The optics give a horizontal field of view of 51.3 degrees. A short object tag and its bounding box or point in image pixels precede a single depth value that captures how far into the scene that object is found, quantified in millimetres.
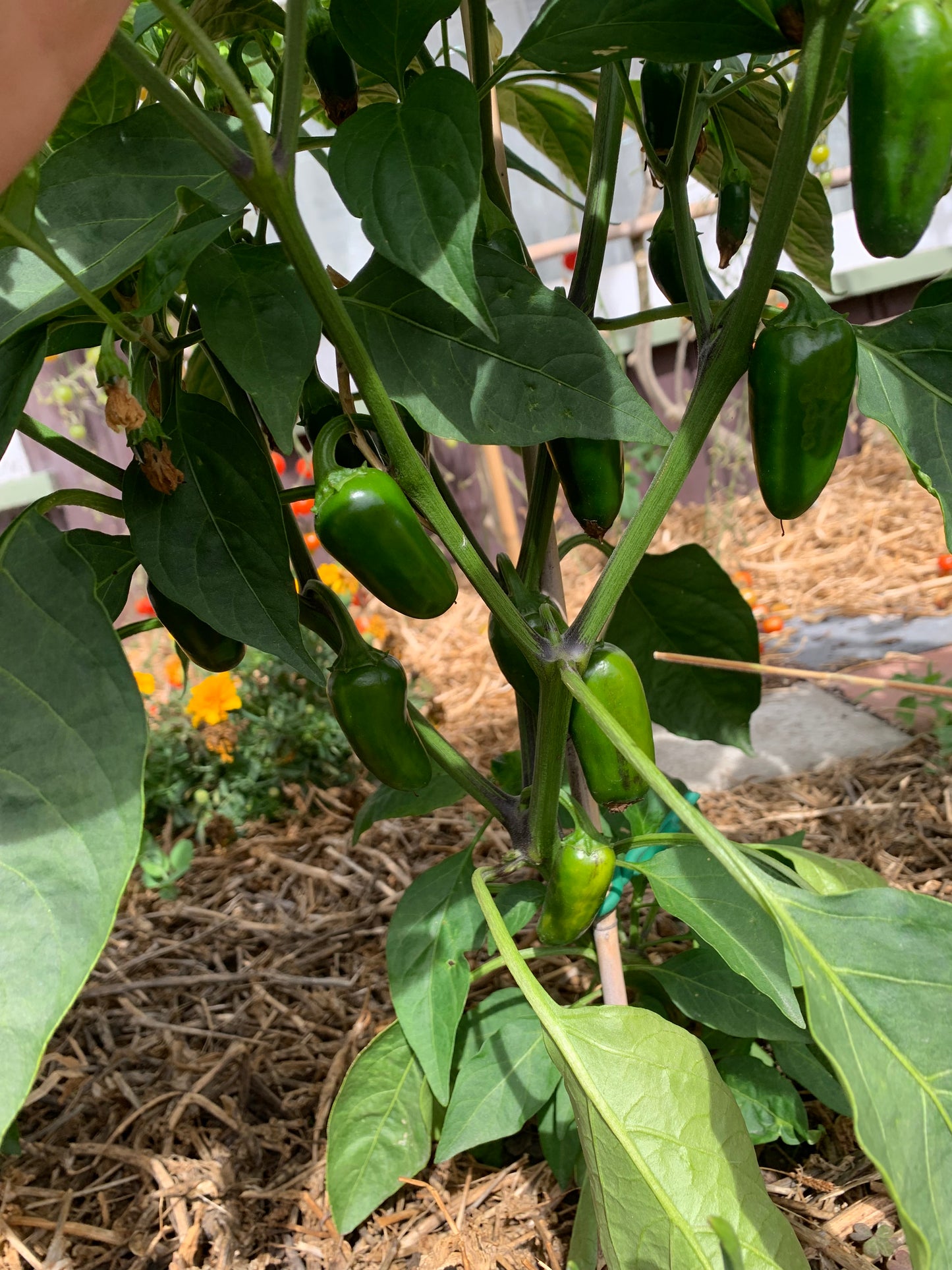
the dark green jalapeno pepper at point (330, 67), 481
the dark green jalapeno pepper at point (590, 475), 503
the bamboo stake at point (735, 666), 614
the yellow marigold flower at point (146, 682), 1347
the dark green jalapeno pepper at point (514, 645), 526
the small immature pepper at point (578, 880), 526
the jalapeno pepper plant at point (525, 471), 362
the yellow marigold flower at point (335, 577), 1482
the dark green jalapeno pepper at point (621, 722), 491
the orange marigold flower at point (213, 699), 1274
